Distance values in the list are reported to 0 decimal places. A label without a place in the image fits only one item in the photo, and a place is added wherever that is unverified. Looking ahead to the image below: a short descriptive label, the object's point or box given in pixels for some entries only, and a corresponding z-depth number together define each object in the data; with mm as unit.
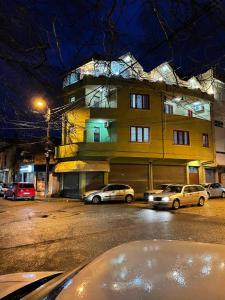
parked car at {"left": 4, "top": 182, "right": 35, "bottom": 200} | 19761
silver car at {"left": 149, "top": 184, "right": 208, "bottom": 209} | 13646
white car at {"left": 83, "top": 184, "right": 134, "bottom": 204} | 16936
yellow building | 20292
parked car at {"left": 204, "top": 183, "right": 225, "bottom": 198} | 20717
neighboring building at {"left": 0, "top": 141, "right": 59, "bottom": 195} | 22746
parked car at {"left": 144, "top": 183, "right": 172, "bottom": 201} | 18163
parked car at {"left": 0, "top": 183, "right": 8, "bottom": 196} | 23256
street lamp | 18485
